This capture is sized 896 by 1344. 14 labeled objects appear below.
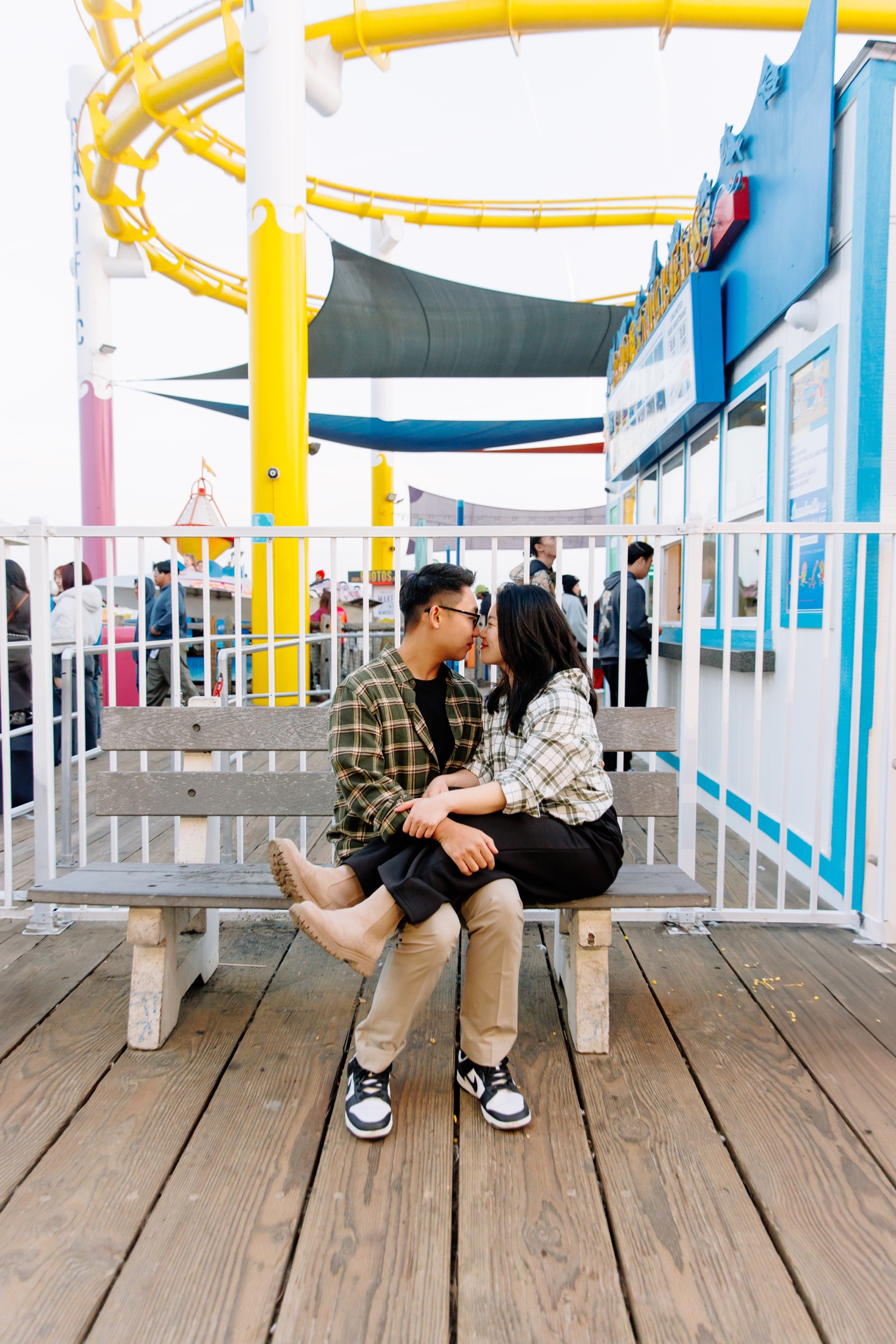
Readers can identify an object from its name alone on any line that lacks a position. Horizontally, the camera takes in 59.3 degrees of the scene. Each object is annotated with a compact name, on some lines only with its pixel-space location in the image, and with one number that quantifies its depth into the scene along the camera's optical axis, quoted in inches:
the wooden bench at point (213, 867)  83.1
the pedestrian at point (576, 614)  242.1
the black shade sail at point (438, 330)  387.9
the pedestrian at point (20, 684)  182.7
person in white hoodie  194.4
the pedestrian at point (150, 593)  357.5
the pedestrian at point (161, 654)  289.4
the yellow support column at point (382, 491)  711.1
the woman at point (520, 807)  72.2
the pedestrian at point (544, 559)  180.4
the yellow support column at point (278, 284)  287.6
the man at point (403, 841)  72.8
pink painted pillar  506.0
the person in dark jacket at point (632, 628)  199.6
